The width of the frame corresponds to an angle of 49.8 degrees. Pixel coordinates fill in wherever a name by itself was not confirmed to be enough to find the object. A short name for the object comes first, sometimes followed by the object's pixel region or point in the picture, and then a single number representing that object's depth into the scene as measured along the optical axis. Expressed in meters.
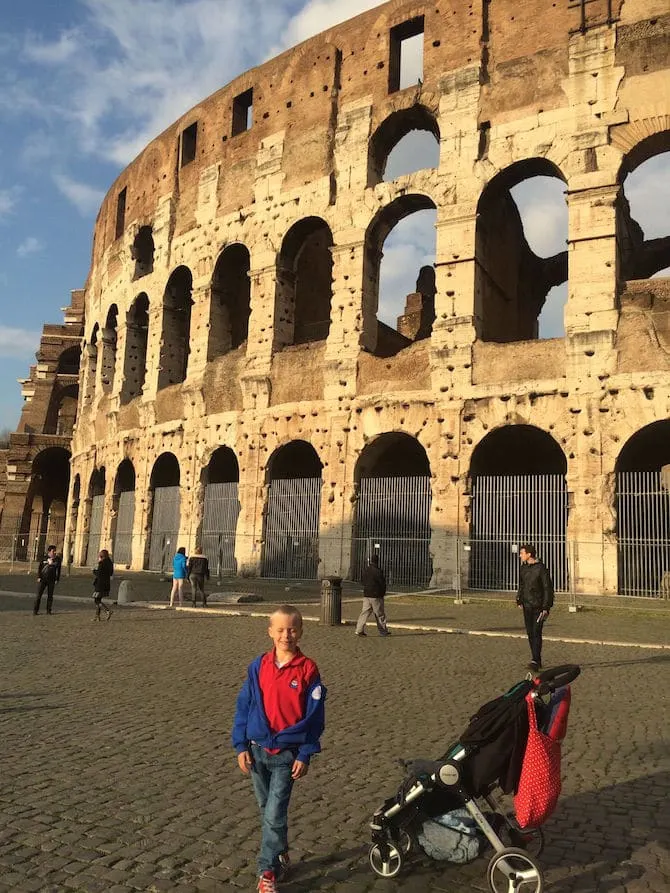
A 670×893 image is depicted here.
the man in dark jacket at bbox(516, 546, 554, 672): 7.18
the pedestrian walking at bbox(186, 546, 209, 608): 12.78
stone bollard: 13.23
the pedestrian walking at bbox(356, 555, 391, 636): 9.27
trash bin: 10.33
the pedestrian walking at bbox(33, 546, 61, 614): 11.30
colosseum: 14.46
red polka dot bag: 2.70
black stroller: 2.77
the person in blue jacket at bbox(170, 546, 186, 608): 12.45
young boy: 2.71
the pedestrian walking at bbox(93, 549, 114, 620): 10.41
